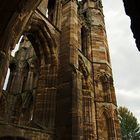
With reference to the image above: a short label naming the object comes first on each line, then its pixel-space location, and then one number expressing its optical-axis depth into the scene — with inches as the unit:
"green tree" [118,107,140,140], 910.5
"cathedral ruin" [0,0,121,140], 296.6
